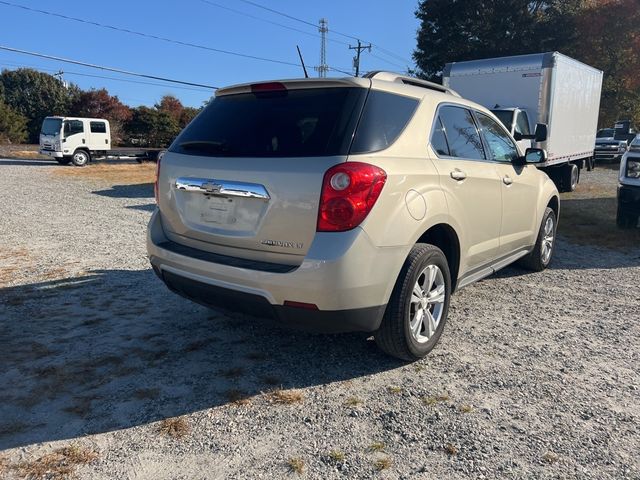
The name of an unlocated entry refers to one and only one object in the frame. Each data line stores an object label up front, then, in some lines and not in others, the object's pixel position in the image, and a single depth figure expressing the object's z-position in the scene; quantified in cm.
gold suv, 281
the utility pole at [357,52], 4962
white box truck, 1138
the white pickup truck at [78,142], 2498
